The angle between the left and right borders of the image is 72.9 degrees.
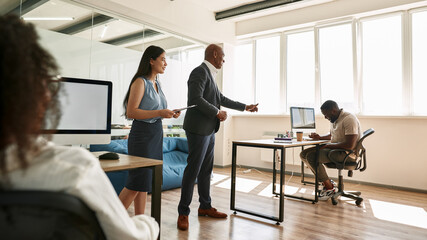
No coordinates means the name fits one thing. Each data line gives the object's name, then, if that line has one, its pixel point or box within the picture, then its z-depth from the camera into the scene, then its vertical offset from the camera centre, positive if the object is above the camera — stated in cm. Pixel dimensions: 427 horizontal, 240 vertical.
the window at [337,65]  497 +118
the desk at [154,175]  145 -23
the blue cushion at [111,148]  350 -23
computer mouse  155 -15
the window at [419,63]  433 +104
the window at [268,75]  588 +117
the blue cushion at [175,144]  454 -23
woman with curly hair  51 -2
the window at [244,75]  628 +123
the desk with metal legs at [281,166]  268 -32
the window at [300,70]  542 +118
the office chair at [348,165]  333 -39
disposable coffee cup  342 -6
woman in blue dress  197 +7
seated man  337 -9
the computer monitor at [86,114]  163 +9
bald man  255 +1
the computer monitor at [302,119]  365 +16
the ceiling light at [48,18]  331 +129
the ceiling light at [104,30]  395 +136
